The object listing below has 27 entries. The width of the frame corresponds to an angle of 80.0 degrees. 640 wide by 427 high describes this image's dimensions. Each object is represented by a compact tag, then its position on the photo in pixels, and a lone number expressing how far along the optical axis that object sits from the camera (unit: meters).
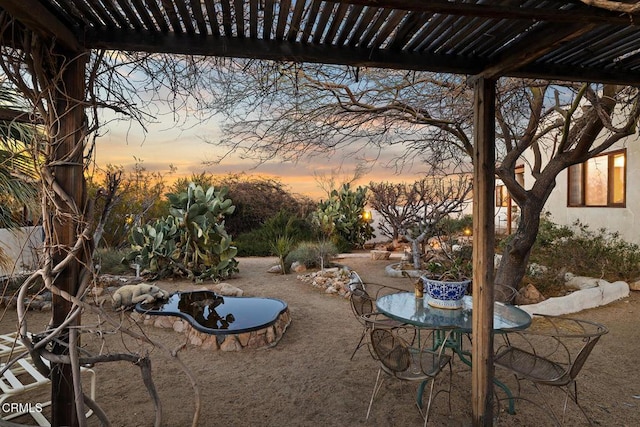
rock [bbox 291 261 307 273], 8.23
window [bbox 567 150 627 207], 7.66
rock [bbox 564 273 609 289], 5.84
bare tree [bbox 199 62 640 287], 4.06
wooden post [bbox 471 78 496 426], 2.44
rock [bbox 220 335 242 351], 3.99
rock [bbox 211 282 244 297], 5.89
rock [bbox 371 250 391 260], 9.41
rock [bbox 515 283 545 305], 5.37
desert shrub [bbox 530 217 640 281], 6.27
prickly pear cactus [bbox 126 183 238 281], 6.87
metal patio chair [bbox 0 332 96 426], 2.40
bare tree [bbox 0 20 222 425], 1.60
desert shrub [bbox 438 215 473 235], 10.19
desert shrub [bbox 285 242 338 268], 8.49
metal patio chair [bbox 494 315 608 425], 2.33
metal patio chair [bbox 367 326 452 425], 2.48
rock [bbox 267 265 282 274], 8.08
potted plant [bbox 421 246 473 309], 2.99
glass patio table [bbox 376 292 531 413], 2.61
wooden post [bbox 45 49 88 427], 1.83
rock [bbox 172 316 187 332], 4.54
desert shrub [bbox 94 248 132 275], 7.13
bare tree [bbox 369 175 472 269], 7.83
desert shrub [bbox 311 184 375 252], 11.51
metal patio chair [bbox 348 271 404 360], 3.10
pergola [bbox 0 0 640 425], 1.65
